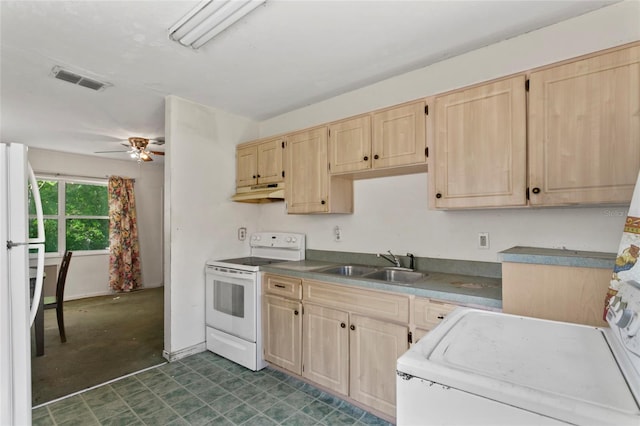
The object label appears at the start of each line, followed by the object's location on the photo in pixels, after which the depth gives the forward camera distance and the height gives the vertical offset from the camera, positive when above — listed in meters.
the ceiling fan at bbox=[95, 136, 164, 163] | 4.14 +0.92
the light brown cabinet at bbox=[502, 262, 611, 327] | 1.30 -0.36
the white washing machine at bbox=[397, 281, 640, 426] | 0.71 -0.44
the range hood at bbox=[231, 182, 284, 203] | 3.01 +0.20
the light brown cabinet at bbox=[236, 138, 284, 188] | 3.06 +0.53
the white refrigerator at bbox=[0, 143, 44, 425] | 1.37 -0.35
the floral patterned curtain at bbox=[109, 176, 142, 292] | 5.54 -0.44
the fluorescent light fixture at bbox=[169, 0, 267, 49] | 1.69 +1.14
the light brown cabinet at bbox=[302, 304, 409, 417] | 1.95 -0.98
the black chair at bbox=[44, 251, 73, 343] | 3.36 -0.95
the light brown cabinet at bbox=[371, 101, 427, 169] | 2.13 +0.55
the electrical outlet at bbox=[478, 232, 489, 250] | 2.15 -0.20
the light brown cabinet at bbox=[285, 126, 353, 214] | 2.68 +0.29
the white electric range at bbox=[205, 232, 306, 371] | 2.71 -0.82
